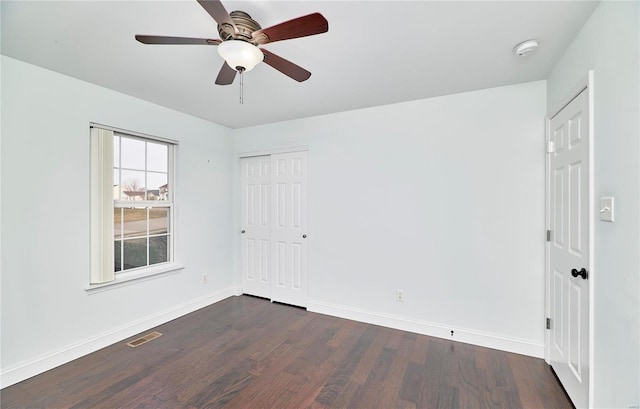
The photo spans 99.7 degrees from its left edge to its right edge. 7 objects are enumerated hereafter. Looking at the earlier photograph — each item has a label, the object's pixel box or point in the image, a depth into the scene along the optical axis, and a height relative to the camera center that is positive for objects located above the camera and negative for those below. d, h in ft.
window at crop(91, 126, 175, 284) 8.64 -0.04
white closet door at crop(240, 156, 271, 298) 13.20 -1.07
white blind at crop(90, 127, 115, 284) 8.57 -0.14
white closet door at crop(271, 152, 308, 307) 12.08 -1.18
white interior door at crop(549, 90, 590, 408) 5.64 -1.03
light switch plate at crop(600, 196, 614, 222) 4.67 -0.06
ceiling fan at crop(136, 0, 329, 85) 4.35 +2.95
